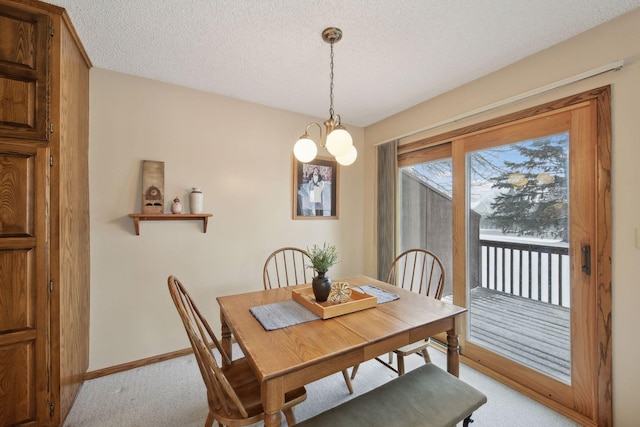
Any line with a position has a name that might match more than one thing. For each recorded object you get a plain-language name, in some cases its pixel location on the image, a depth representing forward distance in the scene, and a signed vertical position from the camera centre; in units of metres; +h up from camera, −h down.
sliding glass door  1.72 -0.25
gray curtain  3.12 +0.12
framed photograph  3.09 +0.30
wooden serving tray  1.45 -0.52
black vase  1.55 -0.42
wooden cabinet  1.45 +0.02
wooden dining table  1.02 -0.56
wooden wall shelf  2.21 -0.03
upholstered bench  1.12 -0.86
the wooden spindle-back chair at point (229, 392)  1.08 -0.87
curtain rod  1.60 +0.87
